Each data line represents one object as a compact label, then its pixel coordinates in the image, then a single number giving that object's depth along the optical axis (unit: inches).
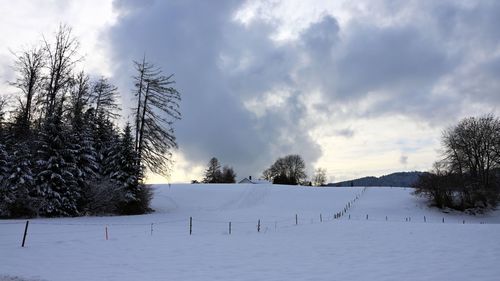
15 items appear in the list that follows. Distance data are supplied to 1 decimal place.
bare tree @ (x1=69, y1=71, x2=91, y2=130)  1519.4
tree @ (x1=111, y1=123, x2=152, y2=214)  1556.3
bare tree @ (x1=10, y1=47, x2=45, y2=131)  1549.0
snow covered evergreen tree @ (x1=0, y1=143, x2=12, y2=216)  1218.0
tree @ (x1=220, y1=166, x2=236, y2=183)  4295.8
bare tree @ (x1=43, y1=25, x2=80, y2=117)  1537.9
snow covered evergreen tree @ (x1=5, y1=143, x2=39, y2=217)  1238.3
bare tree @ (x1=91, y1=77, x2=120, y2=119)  1893.5
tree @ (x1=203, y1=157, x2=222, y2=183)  4281.5
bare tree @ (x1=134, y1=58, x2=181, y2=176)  1695.4
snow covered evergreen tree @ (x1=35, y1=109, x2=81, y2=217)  1318.9
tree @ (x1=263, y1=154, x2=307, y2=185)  4712.1
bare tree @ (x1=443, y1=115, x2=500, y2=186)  2253.9
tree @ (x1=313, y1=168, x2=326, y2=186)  5415.4
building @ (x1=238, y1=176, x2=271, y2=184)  4519.9
